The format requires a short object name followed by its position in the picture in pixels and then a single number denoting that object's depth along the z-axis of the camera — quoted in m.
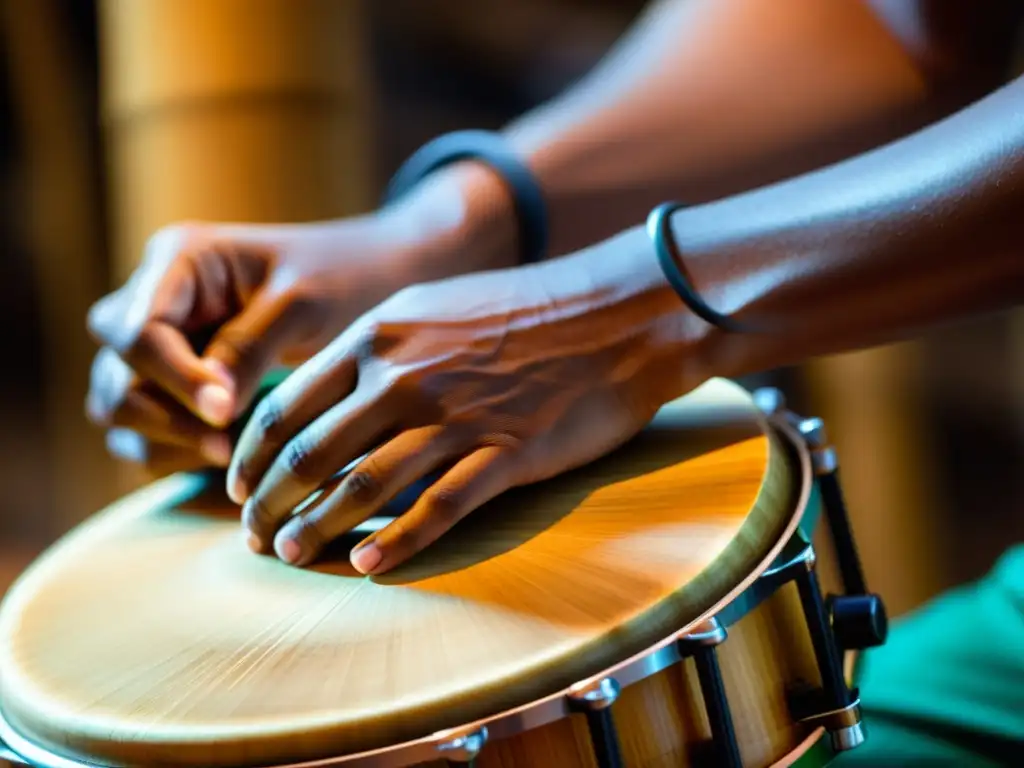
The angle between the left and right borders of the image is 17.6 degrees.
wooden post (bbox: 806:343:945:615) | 2.55
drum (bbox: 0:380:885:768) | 1.11
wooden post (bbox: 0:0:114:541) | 2.77
